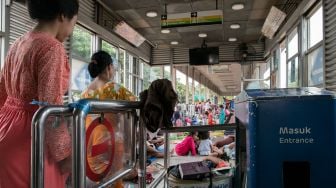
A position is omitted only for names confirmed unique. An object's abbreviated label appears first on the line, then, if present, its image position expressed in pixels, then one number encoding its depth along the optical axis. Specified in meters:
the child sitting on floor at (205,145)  5.05
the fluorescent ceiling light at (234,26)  8.27
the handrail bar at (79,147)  0.93
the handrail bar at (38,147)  0.84
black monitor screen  9.27
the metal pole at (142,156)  1.53
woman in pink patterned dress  1.05
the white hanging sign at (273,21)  6.34
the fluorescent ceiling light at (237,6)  6.66
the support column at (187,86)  14.87
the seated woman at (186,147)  5.18
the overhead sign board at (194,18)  5.82
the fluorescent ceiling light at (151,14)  7.16
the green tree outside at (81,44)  5.80
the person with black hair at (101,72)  1.98
